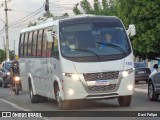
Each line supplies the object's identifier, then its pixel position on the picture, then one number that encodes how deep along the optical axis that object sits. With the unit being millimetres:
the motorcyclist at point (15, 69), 28609
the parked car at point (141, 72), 36562
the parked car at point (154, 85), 19906
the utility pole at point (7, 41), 64688
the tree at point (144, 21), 38531
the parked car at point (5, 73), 39875
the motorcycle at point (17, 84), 28594
